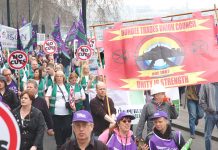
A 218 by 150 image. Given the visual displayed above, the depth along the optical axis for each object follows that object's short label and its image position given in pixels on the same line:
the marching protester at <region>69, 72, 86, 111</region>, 11.73
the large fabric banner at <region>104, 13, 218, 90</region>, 8.50
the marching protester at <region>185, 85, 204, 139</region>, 12.44
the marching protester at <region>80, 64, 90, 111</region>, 13.14
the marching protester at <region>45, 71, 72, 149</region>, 11.12
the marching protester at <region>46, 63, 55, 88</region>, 12.79
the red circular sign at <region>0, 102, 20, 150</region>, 3.84
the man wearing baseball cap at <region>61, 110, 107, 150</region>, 4.82
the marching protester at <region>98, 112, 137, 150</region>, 6.32
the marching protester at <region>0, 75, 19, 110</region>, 9.60
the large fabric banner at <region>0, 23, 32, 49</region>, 18.33
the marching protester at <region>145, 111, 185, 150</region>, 6.34
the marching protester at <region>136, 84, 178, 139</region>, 7.97
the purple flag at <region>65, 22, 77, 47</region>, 22.62
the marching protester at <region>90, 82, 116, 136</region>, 9.07
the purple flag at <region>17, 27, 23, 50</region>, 19.11
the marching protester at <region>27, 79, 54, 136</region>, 9.09
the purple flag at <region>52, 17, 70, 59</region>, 25.93
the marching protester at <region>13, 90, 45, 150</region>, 7.13
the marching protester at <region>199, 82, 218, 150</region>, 10.12
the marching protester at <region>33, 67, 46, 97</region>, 12.87
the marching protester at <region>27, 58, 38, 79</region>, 15.26
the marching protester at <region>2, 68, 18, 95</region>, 11.74
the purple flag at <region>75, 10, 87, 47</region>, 19.77
